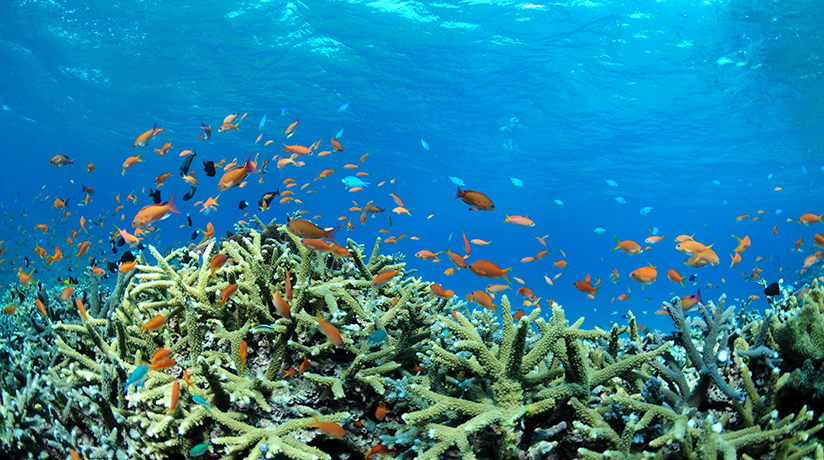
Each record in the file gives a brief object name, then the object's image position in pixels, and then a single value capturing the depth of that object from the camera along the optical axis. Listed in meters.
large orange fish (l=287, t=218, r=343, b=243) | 3.05
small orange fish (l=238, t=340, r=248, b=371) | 2.66
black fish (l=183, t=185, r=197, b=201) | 6.55
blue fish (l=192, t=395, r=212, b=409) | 2.21
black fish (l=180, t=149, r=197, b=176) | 5.68
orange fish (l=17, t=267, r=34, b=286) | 6.95
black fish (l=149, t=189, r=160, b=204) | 6.46
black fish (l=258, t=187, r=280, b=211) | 6.41
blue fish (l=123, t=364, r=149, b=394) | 2.18
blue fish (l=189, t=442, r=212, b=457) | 2.21
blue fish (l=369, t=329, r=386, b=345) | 2.67
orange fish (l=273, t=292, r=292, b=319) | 2.49
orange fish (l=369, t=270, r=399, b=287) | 3.32
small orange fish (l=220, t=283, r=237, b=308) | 2.74
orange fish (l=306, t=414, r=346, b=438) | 2.21
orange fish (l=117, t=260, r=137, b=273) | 3.79
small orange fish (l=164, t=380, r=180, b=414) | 2.20
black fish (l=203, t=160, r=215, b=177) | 5.97
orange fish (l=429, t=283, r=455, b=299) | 3.92
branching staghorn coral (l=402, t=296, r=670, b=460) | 2.07
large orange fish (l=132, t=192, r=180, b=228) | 3.89
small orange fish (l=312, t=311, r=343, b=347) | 2.44
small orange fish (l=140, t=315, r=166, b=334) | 2.68
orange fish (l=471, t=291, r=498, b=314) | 4.18
